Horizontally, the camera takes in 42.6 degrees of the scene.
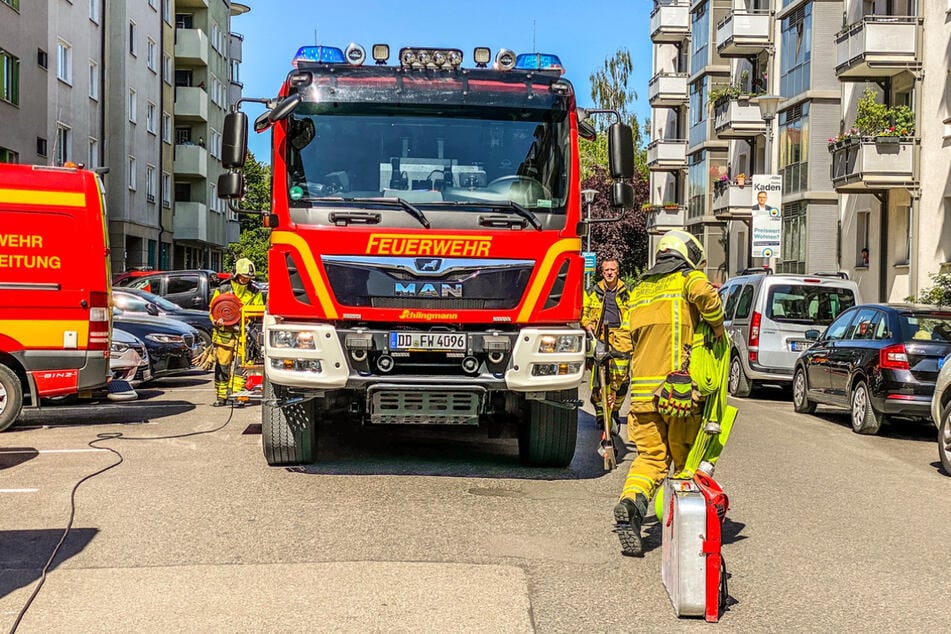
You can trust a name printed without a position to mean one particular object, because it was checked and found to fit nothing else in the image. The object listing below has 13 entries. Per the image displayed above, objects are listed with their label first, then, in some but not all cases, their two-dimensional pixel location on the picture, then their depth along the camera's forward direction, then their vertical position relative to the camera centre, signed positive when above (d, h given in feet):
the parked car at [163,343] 58.70 -2.06
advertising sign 82.64 +6.38
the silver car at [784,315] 60.44 -0.21
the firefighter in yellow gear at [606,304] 40.81 +0.11
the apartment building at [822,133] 94.53 +17.98
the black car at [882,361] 44.50 -1.89
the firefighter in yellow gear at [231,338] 48.14 -1.46
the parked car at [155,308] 71.56 -0.46
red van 40.50 +0.39
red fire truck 29.30 +1.61
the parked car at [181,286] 86.69 +1.06
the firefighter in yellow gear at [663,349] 22.49 -0.77
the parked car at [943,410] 35.86 -2.93
